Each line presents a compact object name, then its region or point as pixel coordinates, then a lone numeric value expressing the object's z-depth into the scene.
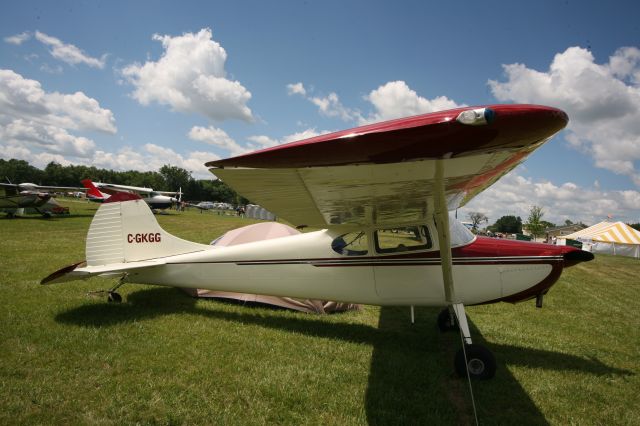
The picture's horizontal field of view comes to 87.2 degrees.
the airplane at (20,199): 20.78
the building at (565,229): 75.27
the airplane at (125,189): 33.94
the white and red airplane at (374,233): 1.82
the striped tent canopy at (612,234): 28.39
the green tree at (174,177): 117.06
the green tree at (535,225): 56.75
